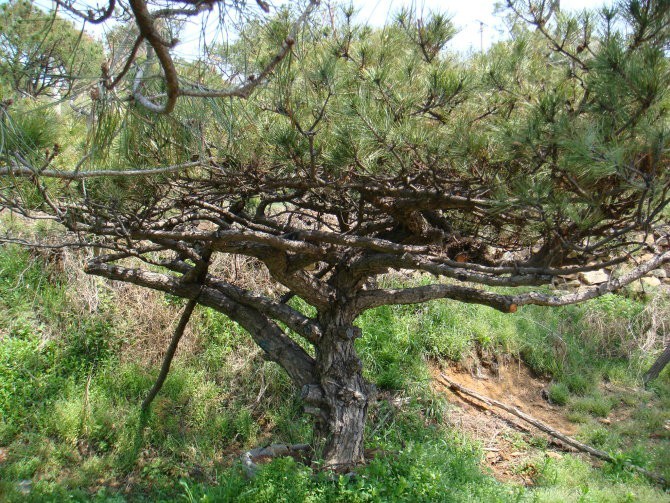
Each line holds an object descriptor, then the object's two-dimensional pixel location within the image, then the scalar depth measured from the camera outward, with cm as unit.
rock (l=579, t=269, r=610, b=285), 705
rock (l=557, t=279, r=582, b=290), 712
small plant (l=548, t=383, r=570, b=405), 543
